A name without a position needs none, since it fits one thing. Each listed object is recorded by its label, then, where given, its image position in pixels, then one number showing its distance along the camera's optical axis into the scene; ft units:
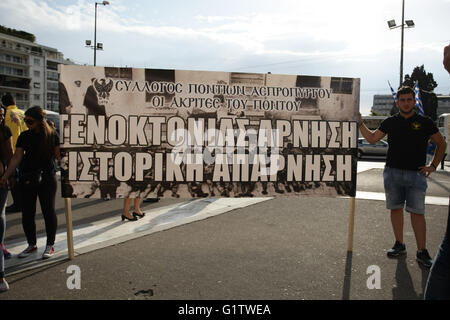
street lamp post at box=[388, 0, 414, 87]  104.24
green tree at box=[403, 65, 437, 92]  254.12
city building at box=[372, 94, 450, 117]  370.24
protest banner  13.61
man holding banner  13.83
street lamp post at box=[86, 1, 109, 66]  133.90
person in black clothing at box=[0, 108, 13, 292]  11.01
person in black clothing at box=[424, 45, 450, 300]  5.81
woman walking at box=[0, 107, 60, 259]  13.88
